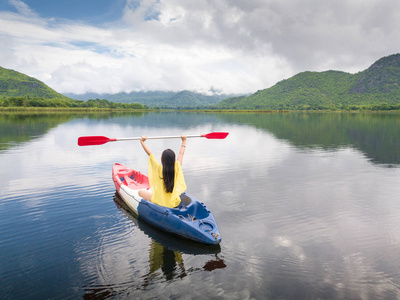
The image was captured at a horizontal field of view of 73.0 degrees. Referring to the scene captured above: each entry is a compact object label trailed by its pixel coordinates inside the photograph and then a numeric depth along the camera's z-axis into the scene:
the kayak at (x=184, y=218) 6.75
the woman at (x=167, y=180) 6.99
